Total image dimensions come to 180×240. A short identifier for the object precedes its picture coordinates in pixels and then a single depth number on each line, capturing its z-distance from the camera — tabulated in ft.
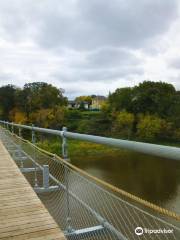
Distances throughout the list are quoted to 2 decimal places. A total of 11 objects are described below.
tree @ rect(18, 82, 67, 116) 87.78
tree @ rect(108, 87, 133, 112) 92.38
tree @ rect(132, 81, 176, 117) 87.78
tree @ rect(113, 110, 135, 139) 84.87
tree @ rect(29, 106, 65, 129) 84.20
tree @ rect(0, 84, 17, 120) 89.84
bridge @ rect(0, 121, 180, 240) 3.26
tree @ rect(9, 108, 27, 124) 86.32
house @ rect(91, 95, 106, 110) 172.70
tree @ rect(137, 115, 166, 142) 81.59
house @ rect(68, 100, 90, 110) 165.89
